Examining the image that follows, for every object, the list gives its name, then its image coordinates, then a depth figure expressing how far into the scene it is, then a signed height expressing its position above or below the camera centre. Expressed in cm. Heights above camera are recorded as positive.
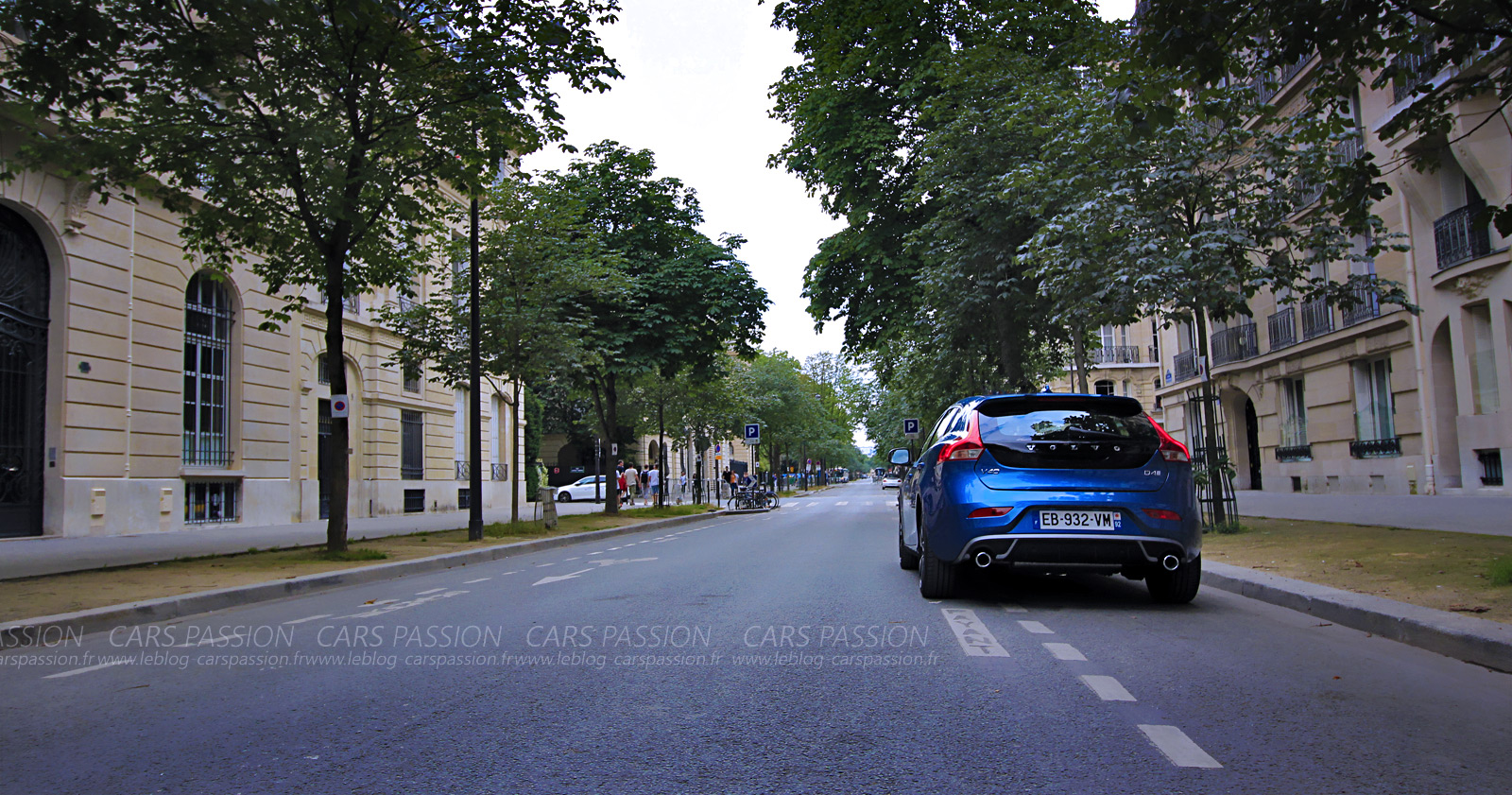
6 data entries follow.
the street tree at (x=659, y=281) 2453 +483
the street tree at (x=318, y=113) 1122 +465
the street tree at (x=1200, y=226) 1259 +308
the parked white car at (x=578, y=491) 4641 -85
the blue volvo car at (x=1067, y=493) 712 -28
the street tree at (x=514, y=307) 1864 +327
